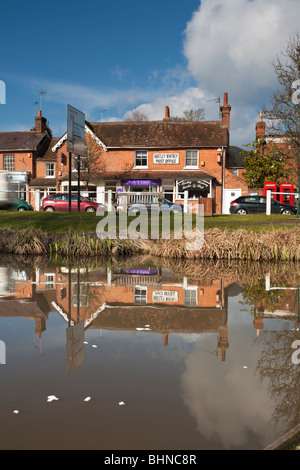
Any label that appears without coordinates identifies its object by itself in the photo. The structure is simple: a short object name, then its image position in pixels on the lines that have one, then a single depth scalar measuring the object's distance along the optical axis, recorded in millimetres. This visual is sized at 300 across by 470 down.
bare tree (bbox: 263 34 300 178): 20328
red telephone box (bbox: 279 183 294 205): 28880
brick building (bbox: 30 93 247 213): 31219
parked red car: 25094
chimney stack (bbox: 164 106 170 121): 36619
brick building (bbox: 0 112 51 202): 34406
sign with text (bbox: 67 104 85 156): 17125
